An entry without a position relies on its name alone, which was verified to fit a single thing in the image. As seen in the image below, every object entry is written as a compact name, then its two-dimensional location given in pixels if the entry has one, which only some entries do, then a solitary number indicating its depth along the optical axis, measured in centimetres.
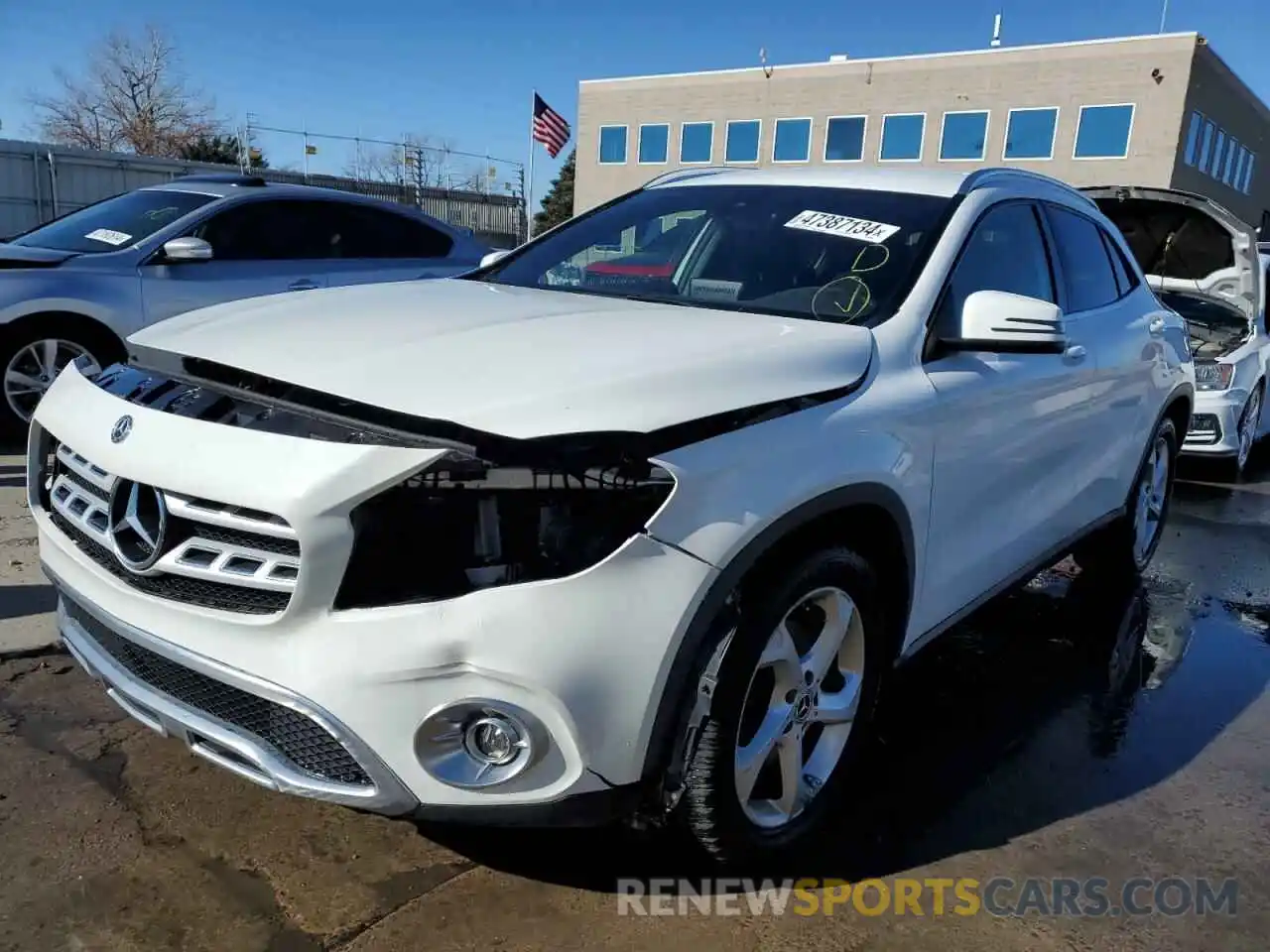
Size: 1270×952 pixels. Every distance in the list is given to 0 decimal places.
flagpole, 3079
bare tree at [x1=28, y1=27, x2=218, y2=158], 4634
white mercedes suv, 190
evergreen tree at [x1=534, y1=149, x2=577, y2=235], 5344
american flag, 2655
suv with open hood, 745
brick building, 2923
